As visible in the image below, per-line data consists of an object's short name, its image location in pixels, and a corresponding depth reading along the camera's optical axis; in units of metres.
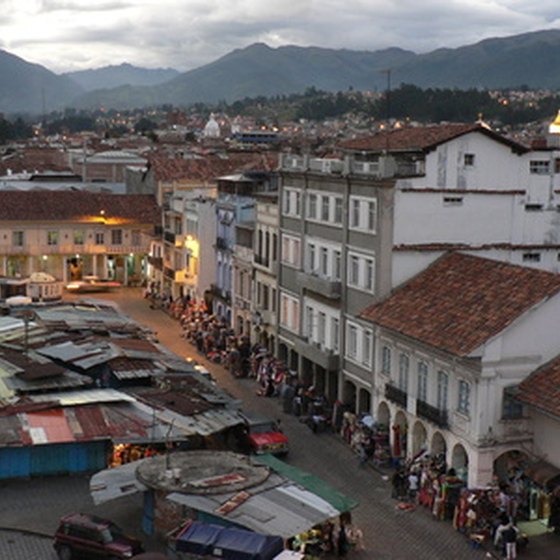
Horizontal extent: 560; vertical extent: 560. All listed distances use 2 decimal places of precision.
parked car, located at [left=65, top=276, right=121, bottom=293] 77.19
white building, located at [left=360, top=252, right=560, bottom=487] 31.34
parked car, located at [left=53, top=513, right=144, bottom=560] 26.16
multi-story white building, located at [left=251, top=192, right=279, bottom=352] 51.12
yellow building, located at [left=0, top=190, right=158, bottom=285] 78.69
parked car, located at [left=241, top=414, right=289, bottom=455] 35.69
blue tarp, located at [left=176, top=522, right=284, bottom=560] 23.78
